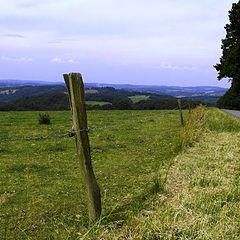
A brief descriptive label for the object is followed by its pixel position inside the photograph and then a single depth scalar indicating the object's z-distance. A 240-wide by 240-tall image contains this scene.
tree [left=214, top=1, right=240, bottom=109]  45.03
